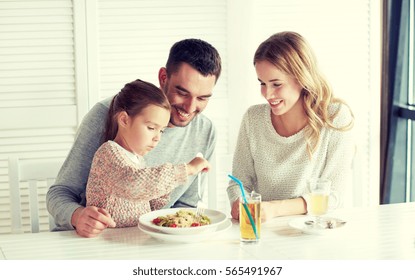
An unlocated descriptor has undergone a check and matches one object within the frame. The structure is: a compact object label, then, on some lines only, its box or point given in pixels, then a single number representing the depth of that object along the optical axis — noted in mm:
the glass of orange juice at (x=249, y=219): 3957
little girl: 4050
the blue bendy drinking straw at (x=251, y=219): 3951
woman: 4431
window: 5473
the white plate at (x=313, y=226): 4022
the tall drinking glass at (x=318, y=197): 4041
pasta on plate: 3996
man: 4315
